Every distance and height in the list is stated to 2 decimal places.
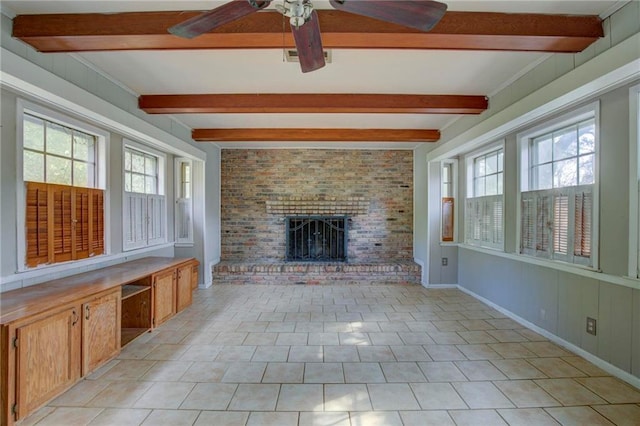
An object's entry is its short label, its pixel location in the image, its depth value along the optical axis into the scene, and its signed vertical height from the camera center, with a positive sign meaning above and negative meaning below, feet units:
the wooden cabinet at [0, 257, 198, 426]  6.40 -3.19
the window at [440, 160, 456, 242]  18.44 +0.22
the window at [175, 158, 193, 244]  18.08 +0.40
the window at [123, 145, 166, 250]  13.39 +0.52
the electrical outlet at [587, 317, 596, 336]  8.98 -3.44
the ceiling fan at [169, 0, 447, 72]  4.92 +3.44
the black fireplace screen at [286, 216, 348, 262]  21.11 -1.84
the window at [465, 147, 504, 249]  14.16 +0.61
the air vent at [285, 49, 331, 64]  9.00 +4.78
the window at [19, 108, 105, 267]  8.65 +0.60
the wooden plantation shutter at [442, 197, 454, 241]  18.45 -0.39
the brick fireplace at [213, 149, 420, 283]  21.35 +1.13
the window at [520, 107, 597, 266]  9.33 +0.72
